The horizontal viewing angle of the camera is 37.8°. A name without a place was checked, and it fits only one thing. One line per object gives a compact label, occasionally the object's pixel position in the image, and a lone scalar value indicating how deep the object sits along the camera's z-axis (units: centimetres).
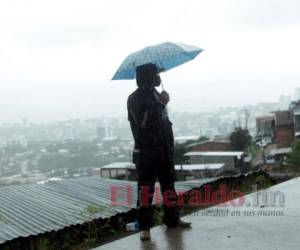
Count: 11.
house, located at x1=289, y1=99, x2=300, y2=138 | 4250
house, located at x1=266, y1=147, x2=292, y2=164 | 3436
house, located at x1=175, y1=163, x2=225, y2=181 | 2468
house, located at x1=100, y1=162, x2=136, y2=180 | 2788
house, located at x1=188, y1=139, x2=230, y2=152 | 4366
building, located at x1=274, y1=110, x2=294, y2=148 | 4481
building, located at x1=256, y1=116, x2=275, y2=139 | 5089
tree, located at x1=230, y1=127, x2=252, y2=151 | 4112
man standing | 375
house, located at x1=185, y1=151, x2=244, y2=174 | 3284
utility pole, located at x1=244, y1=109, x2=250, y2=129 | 4556
